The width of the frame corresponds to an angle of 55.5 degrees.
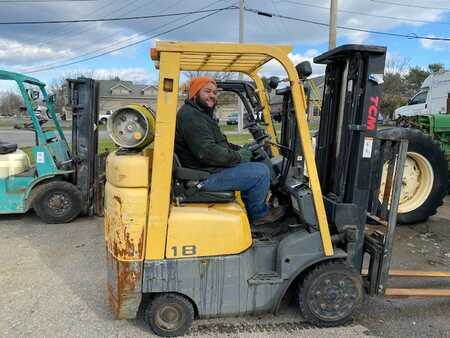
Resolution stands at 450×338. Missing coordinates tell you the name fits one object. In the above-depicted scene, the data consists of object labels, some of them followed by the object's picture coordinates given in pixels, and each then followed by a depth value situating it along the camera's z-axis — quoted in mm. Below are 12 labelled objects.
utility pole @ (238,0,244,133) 24141
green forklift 6652
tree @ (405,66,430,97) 46812
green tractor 6264
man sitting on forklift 3348
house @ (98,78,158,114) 59509
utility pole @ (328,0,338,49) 13536
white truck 14844
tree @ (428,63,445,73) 45188
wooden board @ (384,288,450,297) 3742
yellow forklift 3203
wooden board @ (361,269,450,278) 4168
